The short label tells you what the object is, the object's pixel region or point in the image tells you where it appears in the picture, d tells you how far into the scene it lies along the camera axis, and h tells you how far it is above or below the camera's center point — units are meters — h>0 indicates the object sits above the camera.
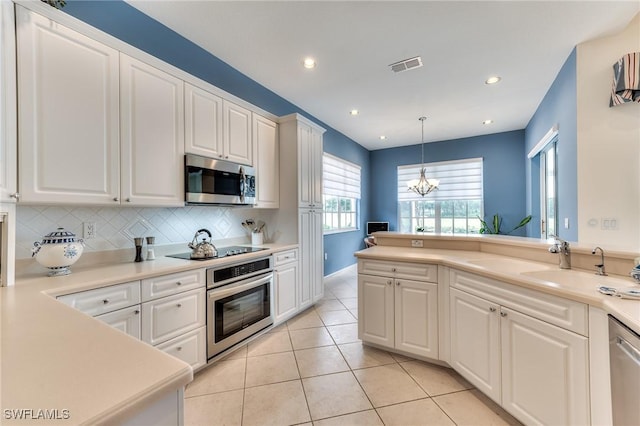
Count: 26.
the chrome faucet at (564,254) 1.77 -0.28
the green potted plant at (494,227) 5.50 -0.30
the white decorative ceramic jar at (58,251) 1.58 -0.22
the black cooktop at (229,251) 2.34 -0.37
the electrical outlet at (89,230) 1.94 -0.11
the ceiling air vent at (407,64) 2.85 +1.66
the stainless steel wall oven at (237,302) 2.17 -0.81
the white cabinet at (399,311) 2.14 -0.84
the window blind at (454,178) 5.80 +0.78
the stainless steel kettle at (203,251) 2.25 -0.31
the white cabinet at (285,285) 2.89 -0.82
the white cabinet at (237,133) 2.67 +0.86
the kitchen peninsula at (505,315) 1.23 -0.65
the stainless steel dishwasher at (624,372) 0.99 -0.64
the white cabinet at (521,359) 1.27 -0.84
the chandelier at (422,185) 4.95 +0.53
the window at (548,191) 3.82 +0.35
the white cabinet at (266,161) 3.08 +0.65
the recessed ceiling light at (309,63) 2.87 +1.68
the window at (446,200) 5.83 +0.29
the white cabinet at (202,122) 2.32 +0.86
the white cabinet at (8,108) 1.37 +0.57
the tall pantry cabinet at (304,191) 3.30 +0.30
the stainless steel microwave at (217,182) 2.31 +0.32
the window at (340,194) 5.04 +0.41
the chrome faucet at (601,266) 1.59 -0.34
